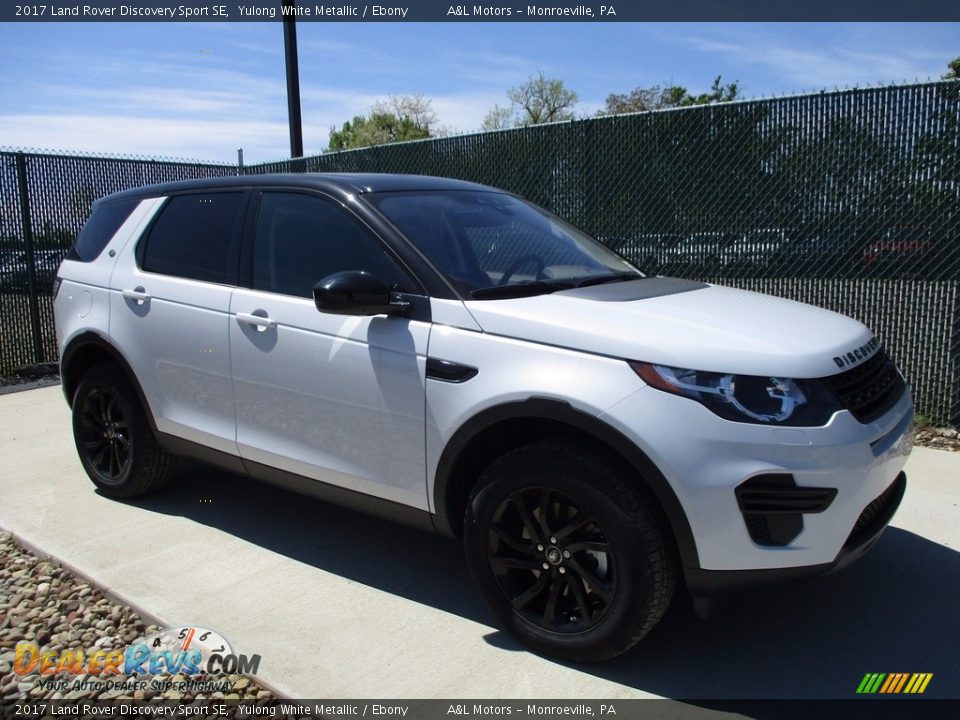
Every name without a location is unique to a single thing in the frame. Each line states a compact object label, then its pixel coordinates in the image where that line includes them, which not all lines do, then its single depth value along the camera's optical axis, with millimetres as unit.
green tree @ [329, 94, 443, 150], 58375
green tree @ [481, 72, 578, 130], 53594
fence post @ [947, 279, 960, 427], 5809
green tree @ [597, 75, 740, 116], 42053
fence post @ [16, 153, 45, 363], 8969
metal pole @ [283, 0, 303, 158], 11898
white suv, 2664
